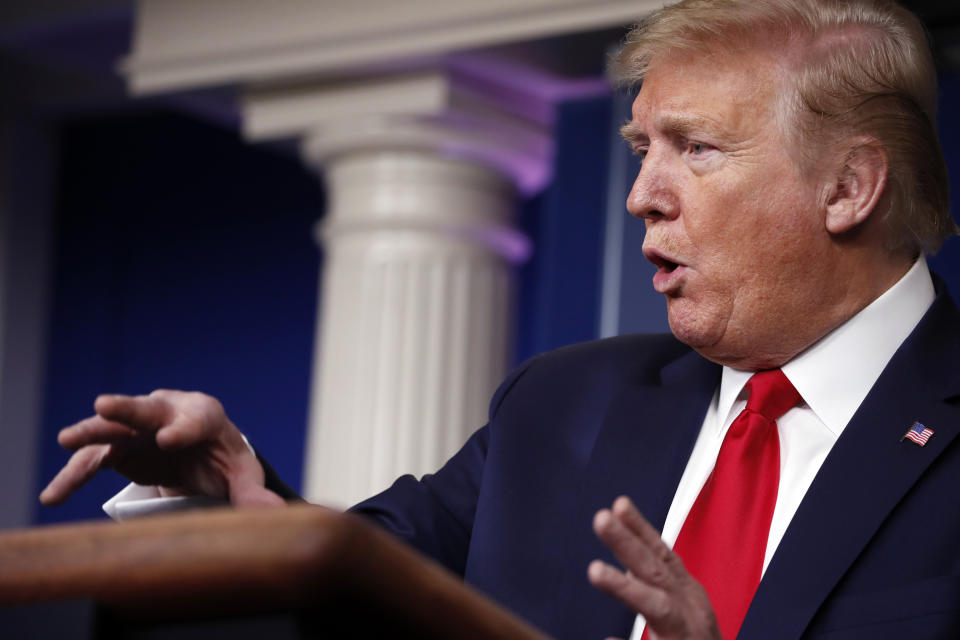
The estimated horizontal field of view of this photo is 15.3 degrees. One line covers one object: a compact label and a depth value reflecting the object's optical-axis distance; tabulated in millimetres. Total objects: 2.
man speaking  2219
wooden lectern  1412
